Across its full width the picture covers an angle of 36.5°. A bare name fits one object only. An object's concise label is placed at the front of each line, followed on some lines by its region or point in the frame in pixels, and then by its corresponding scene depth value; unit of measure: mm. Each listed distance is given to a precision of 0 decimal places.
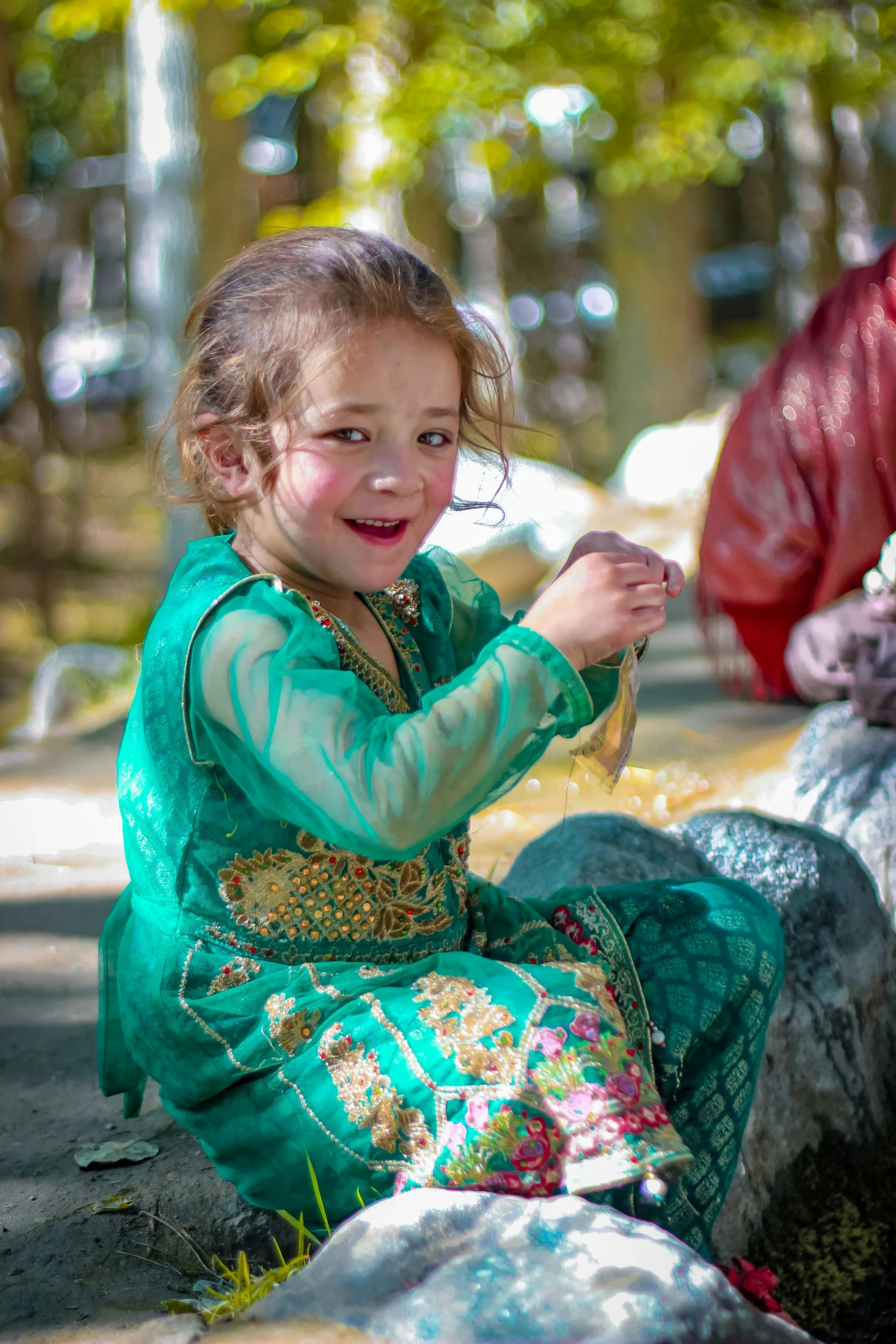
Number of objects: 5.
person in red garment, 4059
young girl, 1587
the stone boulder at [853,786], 3197
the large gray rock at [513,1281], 1473
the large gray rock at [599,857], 2590
